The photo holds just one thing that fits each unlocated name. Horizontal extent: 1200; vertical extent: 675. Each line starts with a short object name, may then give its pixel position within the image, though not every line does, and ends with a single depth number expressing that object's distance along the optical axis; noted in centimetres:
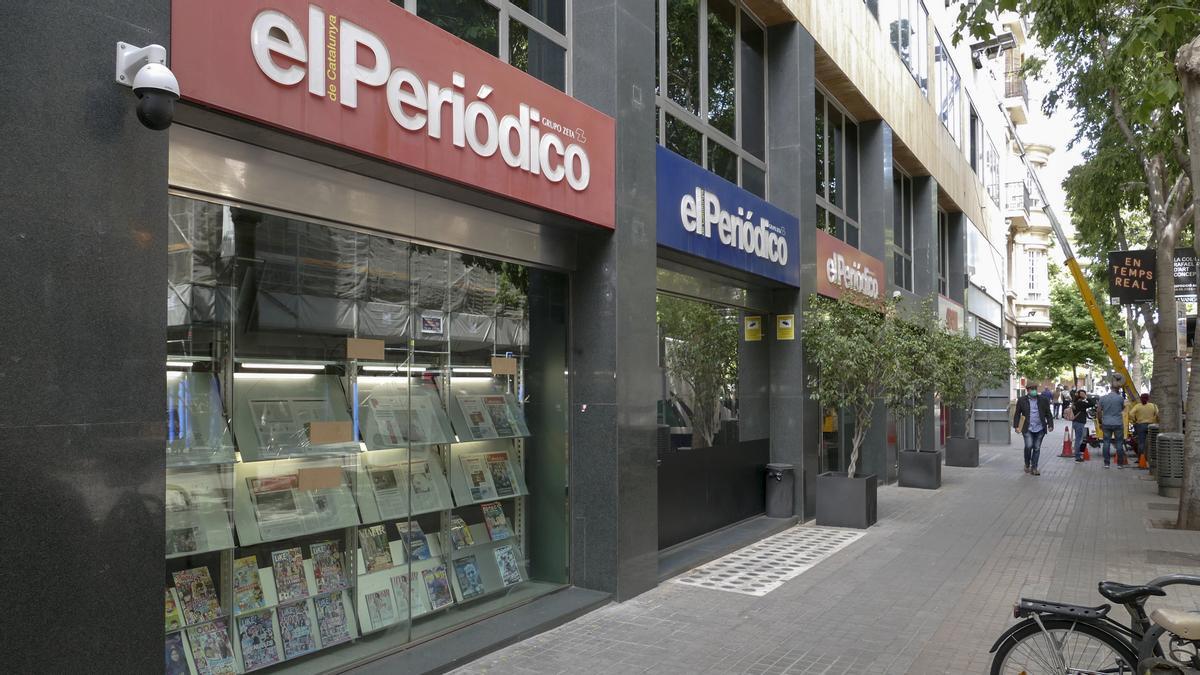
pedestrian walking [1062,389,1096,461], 2450
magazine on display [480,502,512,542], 729
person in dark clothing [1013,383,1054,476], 1940
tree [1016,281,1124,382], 5269
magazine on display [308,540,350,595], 575
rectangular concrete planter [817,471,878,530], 1172
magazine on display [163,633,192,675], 471
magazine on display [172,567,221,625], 488
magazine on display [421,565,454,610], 652
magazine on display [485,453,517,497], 739
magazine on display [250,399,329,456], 544
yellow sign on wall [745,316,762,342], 1215
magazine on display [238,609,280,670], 519
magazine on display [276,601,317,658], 544
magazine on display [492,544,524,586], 732
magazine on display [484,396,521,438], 736
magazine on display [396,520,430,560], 636
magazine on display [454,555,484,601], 685
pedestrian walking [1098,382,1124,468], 2216
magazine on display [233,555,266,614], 522
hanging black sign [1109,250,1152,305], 1958
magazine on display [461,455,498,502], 711
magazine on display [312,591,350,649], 569
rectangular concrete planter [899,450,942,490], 1684
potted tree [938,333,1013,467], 1561
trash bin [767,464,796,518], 1198
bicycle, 412
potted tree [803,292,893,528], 1175
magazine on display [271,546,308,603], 548
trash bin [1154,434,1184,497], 1586
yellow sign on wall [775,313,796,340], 1231
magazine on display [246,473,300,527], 540
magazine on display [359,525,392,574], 606
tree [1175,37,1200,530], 1046
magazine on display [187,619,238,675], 488
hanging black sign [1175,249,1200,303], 1803
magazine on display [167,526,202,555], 482
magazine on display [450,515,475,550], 689
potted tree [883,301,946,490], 1198
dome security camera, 374
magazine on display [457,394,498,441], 707
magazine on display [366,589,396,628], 601
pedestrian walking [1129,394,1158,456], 2192
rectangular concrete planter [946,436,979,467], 2147
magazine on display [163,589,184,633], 475
